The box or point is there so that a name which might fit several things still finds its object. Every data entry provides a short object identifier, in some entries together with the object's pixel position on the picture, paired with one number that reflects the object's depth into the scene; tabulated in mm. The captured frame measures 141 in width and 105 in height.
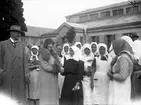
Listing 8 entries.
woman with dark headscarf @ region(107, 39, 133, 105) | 3865
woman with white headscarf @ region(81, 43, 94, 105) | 5344
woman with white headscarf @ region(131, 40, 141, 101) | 4926
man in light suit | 4191
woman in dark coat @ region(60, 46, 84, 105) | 5020
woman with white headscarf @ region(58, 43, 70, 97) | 5859
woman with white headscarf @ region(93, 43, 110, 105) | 5148
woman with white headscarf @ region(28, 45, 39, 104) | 6520
